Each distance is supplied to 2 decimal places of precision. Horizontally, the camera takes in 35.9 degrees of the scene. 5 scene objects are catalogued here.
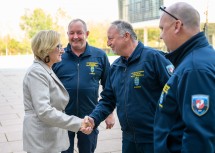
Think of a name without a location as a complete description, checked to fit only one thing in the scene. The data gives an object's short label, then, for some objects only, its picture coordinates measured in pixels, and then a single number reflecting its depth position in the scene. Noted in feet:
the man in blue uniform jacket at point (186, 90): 6.01
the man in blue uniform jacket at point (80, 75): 13.43
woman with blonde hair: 10.24
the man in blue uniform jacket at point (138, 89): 10.21
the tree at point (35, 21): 201.05
